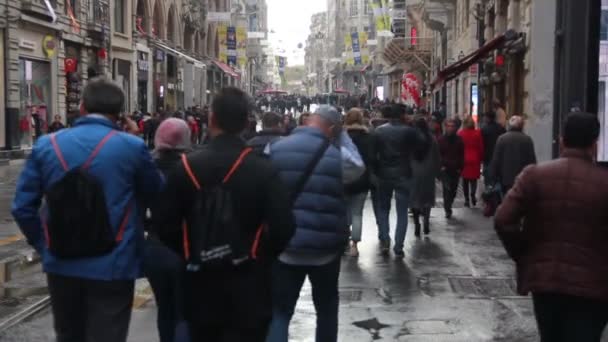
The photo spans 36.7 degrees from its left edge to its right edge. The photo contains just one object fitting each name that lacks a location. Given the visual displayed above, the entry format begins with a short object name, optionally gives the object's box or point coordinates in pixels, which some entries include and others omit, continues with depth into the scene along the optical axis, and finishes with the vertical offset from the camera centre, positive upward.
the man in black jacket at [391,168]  11.26 -0.75
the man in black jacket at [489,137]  16.02 -0.51
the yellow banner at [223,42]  64.19 +4.65
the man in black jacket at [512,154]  12.43 -0.63
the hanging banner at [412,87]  34.25 +0.77
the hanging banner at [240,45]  68.39 +4.96
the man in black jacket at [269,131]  8.11 -0.22
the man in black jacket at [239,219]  4.14 -0.52
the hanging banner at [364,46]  66.76 +4.58
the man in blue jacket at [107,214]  4.58 -0.55
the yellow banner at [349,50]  73.53 +4.96
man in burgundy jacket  4.50 -0.64
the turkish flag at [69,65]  33.84 +1.55
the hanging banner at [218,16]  51.21 +5.09
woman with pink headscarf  5.62 -0.98
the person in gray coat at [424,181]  12.79 -1.03
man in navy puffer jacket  5.56 -0.74
